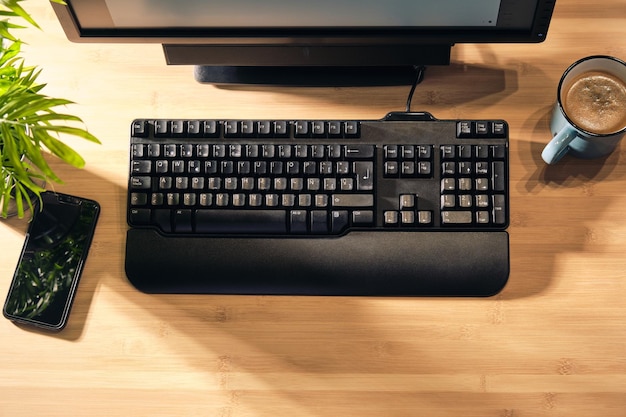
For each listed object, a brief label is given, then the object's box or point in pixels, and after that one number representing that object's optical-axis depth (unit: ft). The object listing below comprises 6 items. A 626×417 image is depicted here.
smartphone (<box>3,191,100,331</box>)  2.53
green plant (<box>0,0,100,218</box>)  1.83
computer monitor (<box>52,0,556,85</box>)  2.40
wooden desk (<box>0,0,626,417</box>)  2.47
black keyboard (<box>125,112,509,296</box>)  2.51
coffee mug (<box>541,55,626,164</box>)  2.50
